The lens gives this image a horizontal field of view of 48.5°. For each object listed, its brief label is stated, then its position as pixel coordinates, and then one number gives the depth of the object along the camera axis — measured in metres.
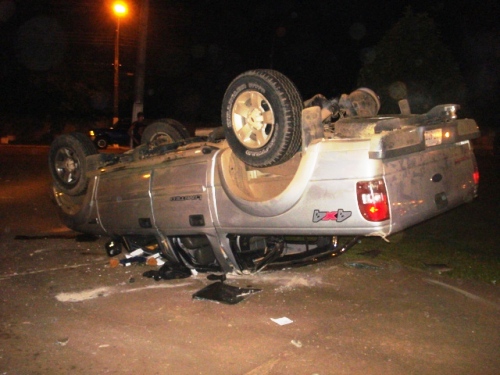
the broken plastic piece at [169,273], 6.30
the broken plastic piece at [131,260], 6.94
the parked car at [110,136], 30.59
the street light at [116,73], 27.18
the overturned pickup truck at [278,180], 4.62
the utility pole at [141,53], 13.55
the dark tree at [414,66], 11.98
